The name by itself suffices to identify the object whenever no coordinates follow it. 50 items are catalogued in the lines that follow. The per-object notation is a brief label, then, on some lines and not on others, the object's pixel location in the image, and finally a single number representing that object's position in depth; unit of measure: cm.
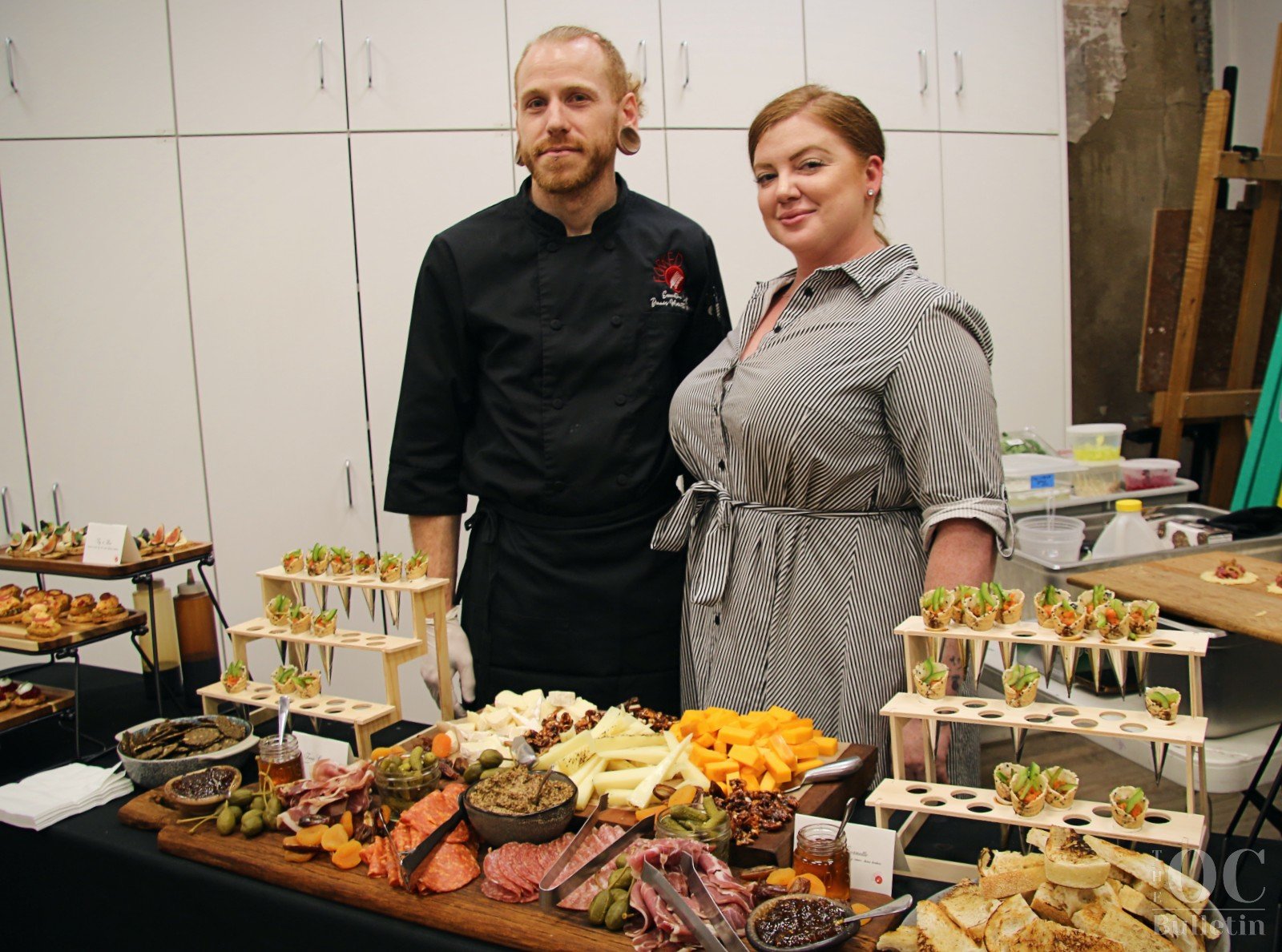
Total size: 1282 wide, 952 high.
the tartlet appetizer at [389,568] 176
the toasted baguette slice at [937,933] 101
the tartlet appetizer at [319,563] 184
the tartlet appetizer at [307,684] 176
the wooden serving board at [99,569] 198
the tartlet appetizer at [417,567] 176
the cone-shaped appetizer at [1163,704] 118
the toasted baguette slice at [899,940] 104
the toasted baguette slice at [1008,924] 99
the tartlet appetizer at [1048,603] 131
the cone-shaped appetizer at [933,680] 131
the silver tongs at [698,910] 106
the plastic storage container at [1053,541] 261
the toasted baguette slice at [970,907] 103
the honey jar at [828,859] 116
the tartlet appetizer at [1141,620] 126
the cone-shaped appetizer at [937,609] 132
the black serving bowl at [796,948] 104
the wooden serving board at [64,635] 190
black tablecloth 125
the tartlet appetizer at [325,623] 178
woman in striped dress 157
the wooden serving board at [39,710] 190
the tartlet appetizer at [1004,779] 120
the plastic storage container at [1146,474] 311
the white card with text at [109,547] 199
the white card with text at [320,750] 156
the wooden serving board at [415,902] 113
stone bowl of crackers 163
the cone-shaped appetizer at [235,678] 182
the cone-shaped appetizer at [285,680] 176
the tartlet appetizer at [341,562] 182
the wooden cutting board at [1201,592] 177
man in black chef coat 204
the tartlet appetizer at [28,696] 196
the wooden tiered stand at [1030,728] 114
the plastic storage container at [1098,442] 318
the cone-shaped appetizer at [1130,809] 112
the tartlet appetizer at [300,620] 181
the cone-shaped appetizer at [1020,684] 126
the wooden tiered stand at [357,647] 169
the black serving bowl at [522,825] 131
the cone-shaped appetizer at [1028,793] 117
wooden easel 407
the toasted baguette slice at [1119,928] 97
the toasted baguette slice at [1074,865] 100
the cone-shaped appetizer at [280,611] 183
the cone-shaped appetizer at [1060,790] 118
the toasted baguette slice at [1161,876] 101
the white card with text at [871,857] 118
